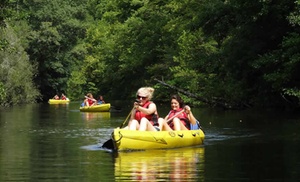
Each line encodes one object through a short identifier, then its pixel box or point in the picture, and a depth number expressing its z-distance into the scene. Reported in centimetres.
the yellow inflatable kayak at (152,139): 1692
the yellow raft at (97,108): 4221
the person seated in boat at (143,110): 1750
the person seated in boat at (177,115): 1886
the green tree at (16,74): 6239
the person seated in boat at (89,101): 4490
